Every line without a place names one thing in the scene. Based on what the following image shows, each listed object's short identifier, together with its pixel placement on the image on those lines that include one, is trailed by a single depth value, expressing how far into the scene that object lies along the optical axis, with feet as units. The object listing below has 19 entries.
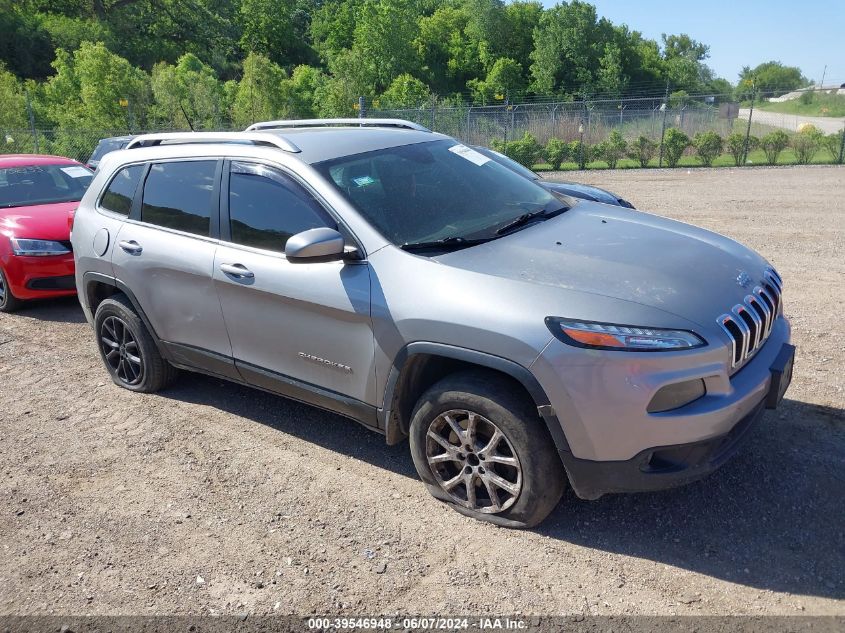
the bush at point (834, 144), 73.41
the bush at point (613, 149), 78.38
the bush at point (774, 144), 72.49
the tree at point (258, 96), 88.74
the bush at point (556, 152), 78.79
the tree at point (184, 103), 88.63
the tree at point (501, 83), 195.27
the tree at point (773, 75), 311.06
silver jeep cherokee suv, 9.52
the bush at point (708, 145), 74.18
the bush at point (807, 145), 73.05
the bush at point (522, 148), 79.51
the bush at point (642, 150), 77.05
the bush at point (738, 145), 75.05
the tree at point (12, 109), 86.02
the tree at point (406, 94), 119.44
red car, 23.41
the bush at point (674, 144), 75.31
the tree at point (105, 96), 88.12
